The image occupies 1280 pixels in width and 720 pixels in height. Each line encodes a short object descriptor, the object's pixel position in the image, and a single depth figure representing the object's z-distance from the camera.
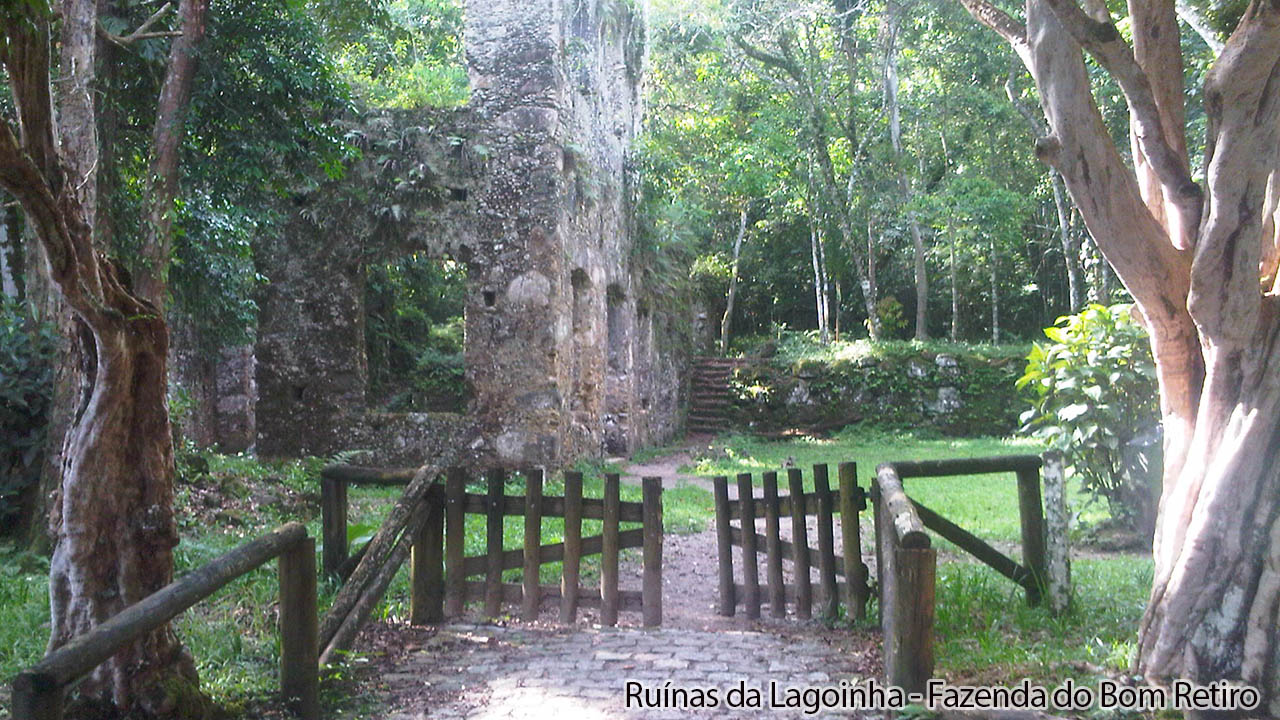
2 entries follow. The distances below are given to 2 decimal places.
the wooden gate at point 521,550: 5.23
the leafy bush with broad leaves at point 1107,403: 6.67
